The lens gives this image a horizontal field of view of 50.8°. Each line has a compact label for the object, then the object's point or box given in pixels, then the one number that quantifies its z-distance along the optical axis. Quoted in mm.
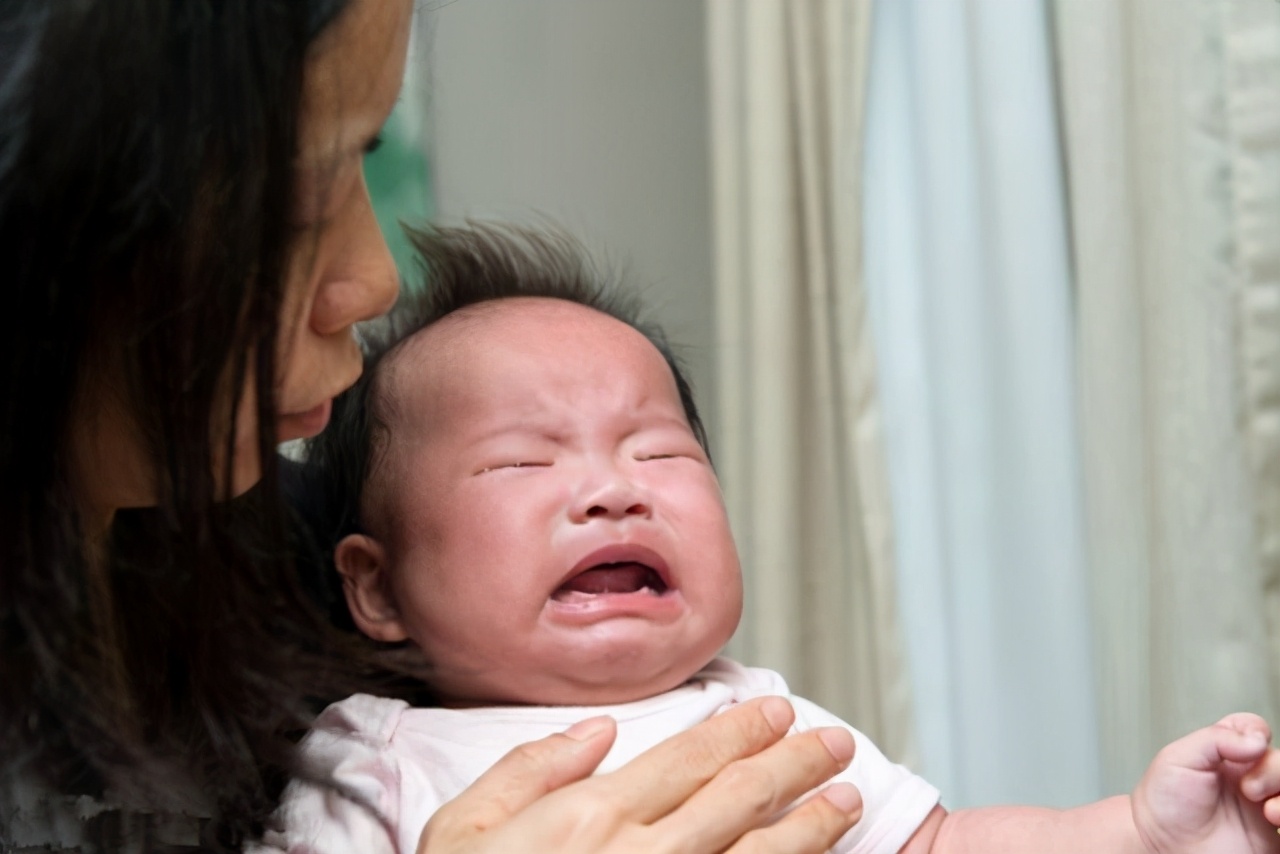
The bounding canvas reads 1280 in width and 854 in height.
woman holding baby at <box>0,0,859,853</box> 625
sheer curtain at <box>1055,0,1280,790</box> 1156
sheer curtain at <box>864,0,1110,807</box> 1412
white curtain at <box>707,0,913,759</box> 1581
